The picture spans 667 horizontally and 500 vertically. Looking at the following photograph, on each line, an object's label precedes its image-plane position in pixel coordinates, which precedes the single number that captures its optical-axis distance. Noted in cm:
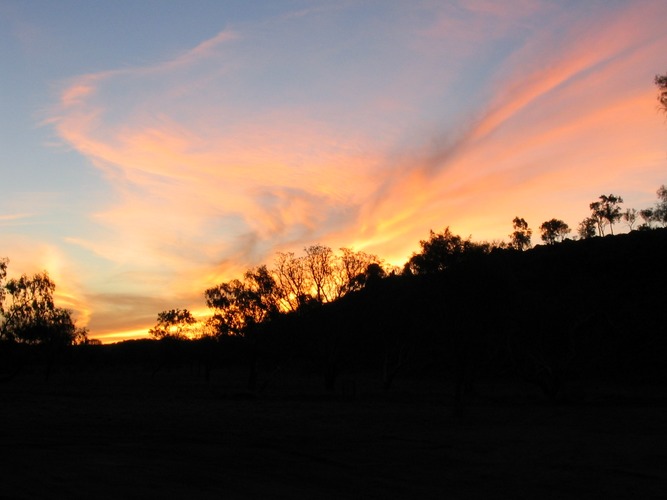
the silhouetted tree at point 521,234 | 10755
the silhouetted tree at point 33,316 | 5688
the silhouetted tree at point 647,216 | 10281
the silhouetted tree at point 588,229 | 11350
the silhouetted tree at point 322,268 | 5353
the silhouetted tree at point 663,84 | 2278
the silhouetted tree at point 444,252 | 2788
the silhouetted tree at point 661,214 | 7788
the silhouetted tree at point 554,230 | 11794
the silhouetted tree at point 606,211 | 11469
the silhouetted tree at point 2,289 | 5566
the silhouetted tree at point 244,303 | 5541
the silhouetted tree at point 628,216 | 11425
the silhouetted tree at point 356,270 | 5356
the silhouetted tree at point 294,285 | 5422
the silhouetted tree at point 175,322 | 9656
